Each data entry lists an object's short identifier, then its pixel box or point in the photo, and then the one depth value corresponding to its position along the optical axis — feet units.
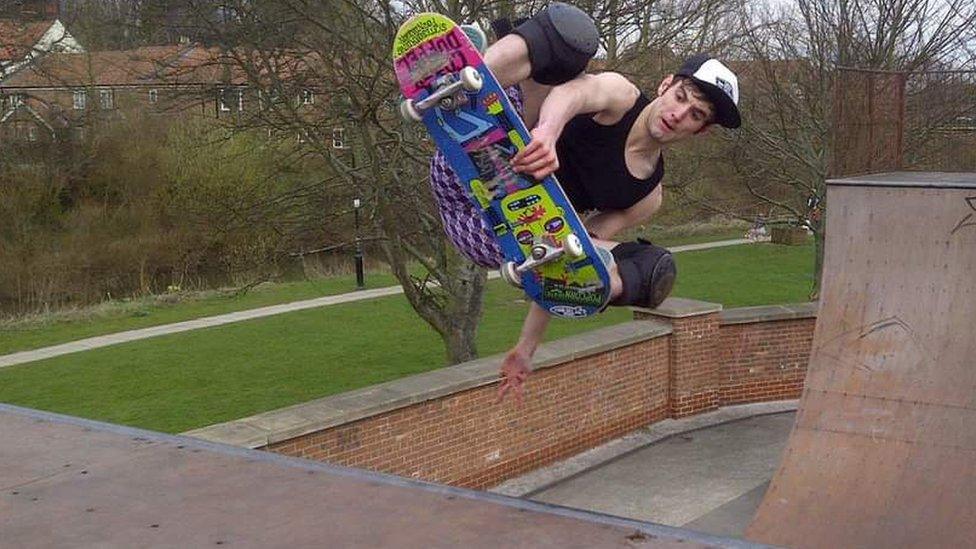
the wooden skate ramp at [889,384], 23.88
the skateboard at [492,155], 9.77
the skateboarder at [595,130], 10.07
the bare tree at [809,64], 51.98
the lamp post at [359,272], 68.00
